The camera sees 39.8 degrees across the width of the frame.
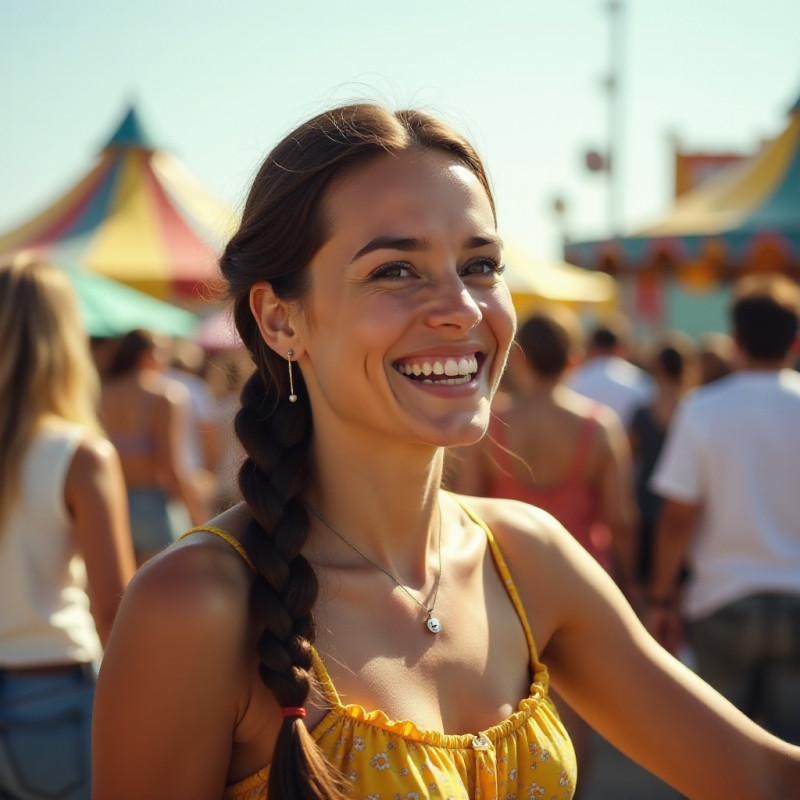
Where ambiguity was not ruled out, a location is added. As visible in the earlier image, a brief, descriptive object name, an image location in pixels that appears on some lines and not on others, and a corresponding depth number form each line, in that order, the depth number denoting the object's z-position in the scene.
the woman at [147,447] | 6.16
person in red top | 4.96
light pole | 22.84
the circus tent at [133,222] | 11.34
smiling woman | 1.65
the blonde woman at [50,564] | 2.85
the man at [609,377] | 7.57
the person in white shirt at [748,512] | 4.36
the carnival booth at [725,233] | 8.98
